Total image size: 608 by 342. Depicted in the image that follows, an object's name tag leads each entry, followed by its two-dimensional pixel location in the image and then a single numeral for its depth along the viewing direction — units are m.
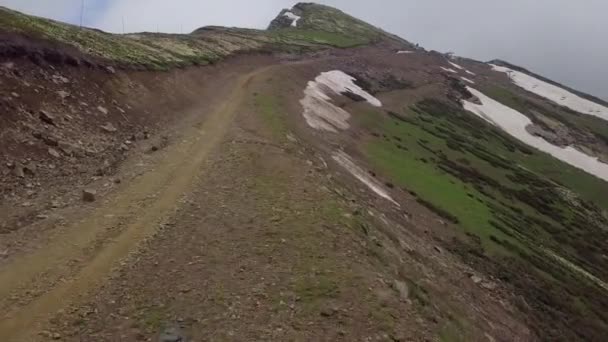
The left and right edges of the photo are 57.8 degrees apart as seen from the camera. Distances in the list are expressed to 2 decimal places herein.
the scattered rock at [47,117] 29.02
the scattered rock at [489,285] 31.27
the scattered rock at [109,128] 32.94
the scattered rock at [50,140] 27.42
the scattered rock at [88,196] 23.41
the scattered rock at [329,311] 16.61
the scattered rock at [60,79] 33.58
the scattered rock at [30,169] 24.59
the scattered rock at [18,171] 24.07
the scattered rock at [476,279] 31.03
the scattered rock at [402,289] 18.91
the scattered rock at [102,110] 34.72
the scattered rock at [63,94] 32.50
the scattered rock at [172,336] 14.79
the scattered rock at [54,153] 26.84
